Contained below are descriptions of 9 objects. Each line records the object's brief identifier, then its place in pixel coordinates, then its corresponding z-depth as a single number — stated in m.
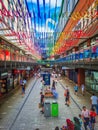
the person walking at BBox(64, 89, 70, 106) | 8.61
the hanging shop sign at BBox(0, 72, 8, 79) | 9.59
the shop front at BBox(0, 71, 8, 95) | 10.49
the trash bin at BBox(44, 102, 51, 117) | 6.77
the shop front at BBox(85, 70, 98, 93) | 10.77
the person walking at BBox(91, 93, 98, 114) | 6.85
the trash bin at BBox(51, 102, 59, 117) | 6.84
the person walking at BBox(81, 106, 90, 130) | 5.08
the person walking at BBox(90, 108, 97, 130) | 5.15
